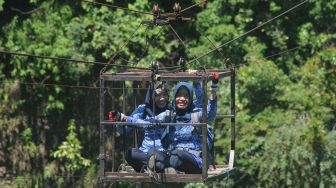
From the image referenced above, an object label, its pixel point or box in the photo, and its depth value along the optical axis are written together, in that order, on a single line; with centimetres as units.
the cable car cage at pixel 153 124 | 1767
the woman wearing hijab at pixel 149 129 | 1862
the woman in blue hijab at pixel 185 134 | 1841
